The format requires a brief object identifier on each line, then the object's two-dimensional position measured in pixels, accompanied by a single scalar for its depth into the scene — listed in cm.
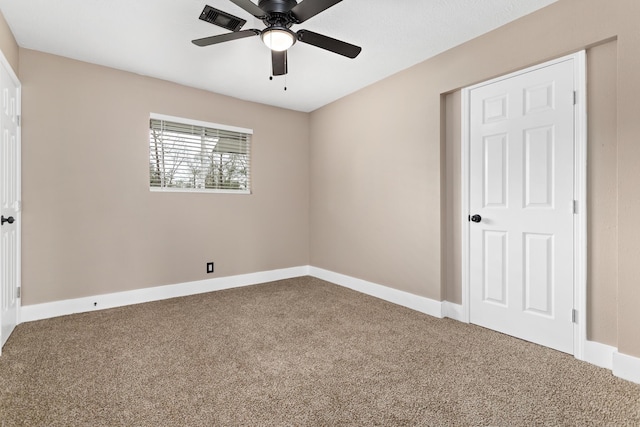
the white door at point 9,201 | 239
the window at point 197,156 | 367
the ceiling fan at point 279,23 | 197
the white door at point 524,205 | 232
